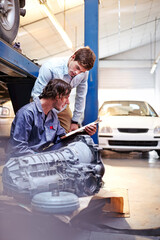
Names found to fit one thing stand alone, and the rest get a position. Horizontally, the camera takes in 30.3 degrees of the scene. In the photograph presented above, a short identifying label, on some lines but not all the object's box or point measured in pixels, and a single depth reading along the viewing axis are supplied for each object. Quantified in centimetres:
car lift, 197
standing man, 242
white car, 521
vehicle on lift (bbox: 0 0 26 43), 205
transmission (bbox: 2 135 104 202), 176
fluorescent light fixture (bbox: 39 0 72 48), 566
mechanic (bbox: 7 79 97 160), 207
